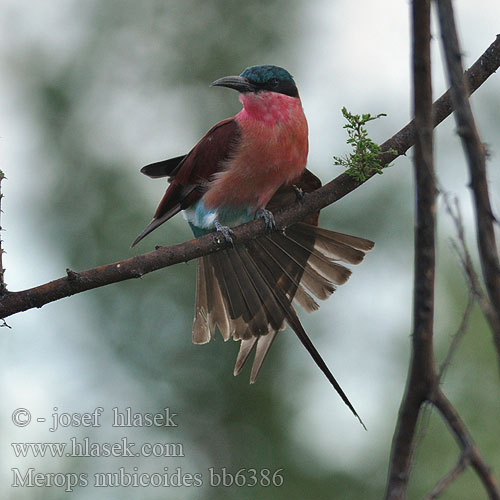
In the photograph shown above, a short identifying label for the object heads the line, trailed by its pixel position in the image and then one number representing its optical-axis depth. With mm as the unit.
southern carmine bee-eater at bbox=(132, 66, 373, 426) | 7987
